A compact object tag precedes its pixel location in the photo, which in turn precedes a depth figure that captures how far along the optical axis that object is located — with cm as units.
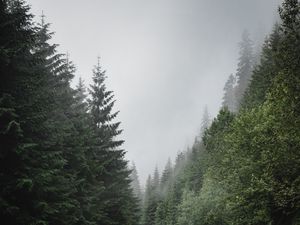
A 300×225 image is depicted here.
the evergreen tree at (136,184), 14845
